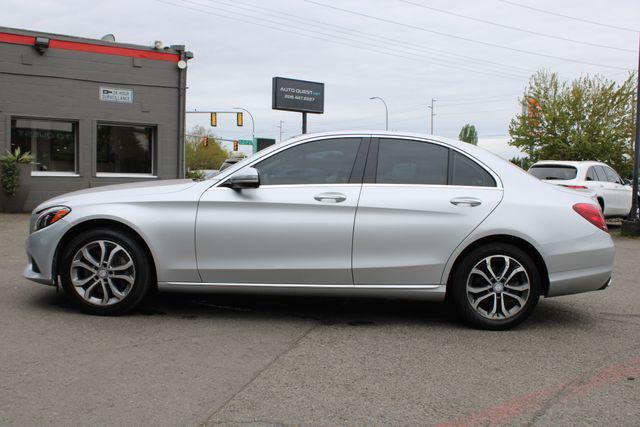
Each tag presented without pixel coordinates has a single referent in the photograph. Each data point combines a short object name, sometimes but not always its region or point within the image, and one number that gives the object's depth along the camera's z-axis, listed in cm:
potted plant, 1533
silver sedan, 516
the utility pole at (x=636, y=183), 1462
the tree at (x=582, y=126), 3334
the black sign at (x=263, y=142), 3247
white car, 1462
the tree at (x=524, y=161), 3626
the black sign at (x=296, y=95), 2992
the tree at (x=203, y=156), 7969
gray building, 1623
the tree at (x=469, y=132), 10544
